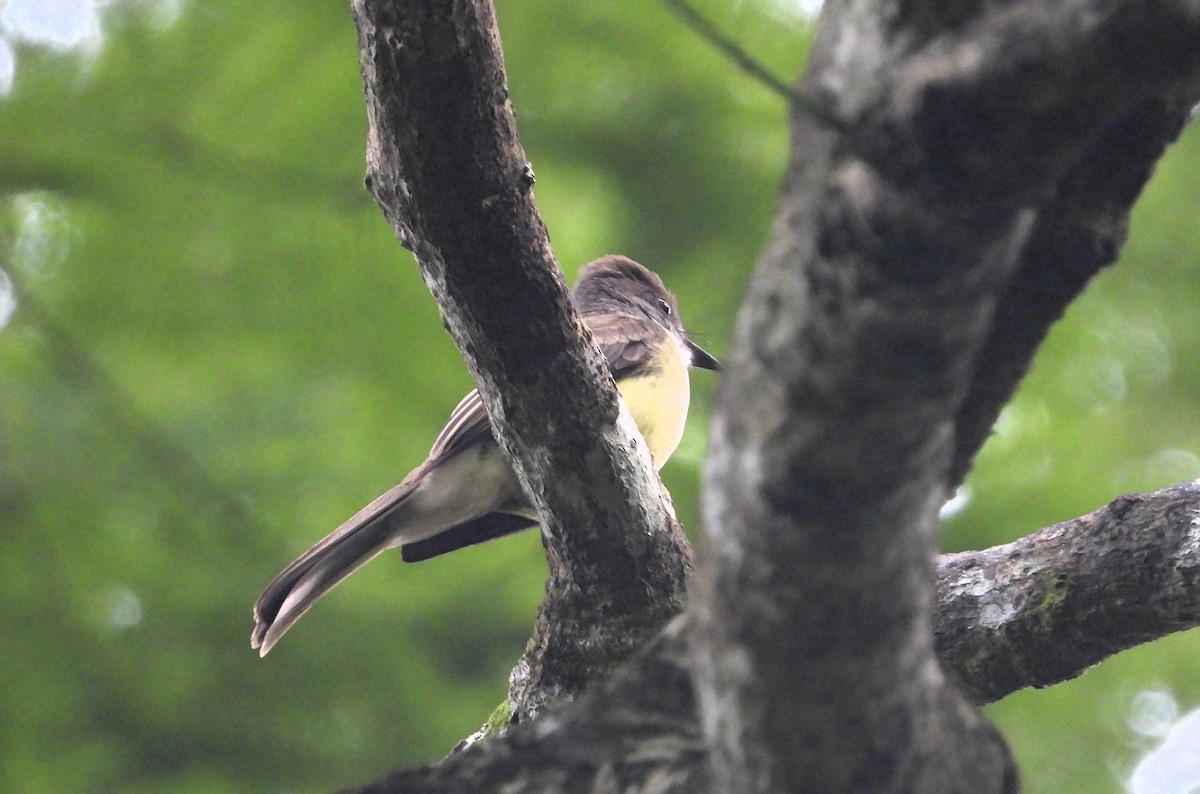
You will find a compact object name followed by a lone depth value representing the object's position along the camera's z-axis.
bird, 8.91
